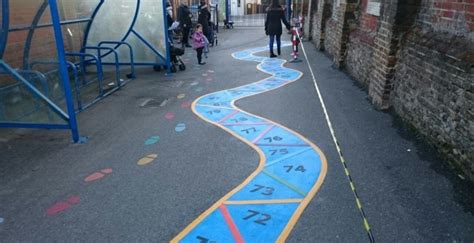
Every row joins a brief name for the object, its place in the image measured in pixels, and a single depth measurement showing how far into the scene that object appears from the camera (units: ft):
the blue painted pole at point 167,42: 28.89
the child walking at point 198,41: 33.91
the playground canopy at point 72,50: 16.47
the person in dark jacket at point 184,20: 44.34
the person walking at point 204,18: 42.00
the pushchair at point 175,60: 31.48
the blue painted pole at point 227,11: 70.28
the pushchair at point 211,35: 45.99
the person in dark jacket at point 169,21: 38.17
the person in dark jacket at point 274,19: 36.73
